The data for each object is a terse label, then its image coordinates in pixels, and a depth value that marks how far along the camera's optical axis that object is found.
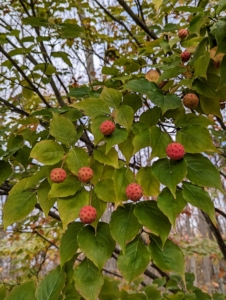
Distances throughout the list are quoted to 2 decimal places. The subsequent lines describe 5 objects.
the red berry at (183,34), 0.67
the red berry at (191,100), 0.54
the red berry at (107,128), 0.50
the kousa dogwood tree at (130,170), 0.45
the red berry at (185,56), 0.60
